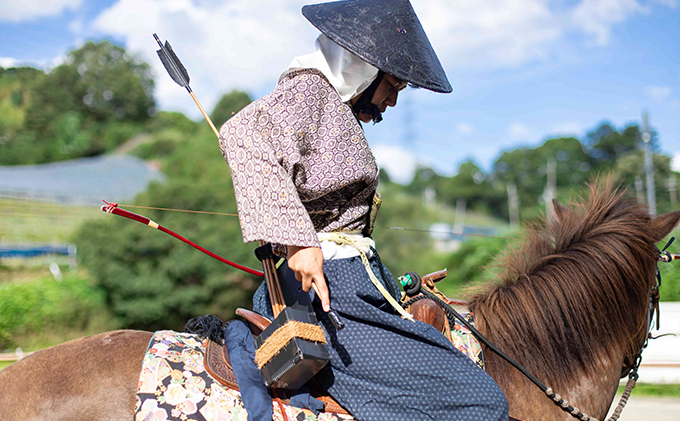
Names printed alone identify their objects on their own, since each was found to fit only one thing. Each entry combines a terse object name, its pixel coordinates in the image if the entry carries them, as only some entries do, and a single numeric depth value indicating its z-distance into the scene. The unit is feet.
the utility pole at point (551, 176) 190.32
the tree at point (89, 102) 169.78
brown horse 7.29
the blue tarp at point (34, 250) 59.44
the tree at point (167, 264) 46.57
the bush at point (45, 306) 39.32
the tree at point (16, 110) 155.12
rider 5.21
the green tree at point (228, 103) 186.99
